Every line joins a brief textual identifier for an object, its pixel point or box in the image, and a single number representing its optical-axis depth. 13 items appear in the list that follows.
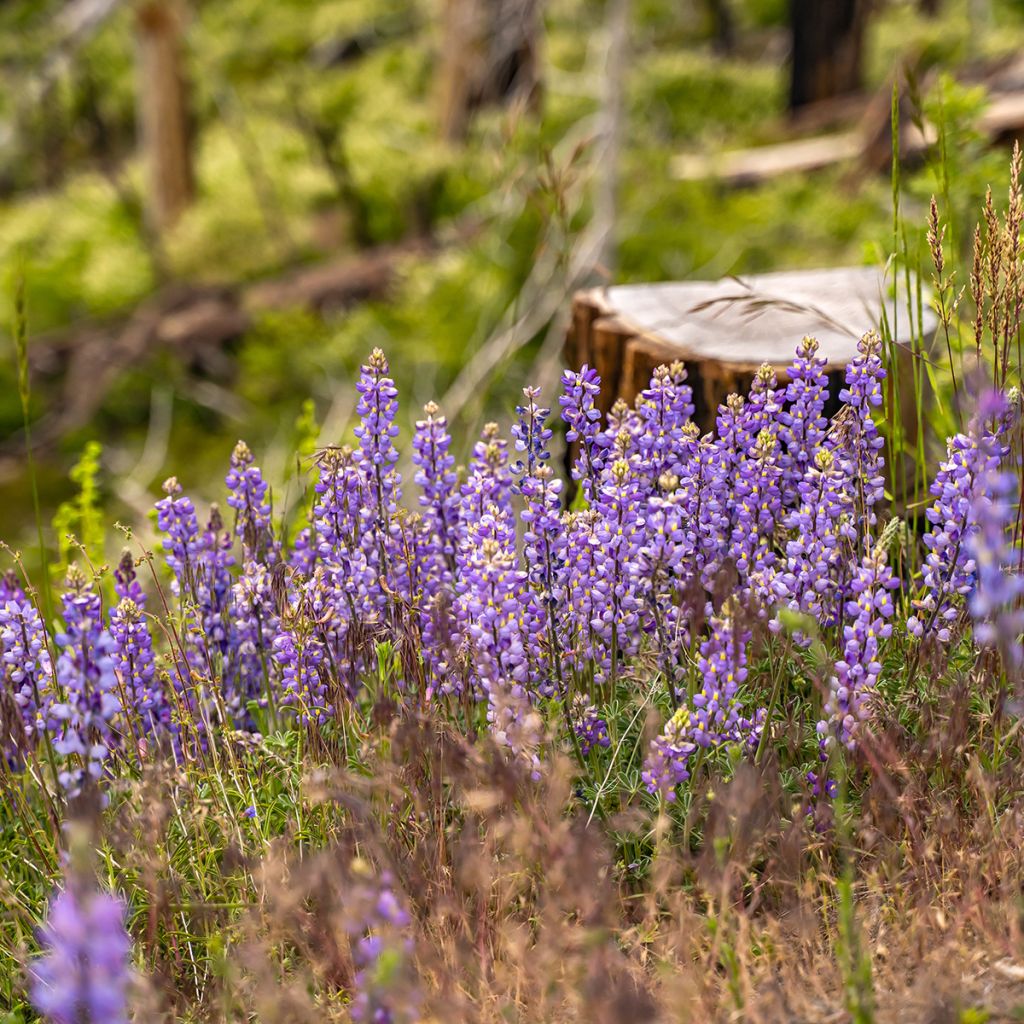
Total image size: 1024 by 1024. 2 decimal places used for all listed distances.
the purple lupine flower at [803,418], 2.45
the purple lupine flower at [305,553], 2.87
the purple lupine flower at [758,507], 2.39
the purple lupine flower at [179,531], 2.71
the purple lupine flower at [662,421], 2.49
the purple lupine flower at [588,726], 2.39
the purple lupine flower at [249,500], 2.72
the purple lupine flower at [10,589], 2.66
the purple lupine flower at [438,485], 2.65
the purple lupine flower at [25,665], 2.41
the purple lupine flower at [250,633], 2.62
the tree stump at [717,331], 3.32
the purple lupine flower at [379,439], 2.55
